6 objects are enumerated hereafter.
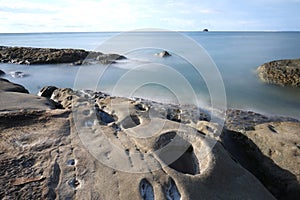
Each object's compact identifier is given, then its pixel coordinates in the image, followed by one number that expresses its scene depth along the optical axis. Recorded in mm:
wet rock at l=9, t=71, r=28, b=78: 10296
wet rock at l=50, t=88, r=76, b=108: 4666
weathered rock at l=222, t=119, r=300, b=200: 2896
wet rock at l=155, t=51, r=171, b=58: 16679
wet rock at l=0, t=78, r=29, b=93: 5441
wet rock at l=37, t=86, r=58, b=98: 6004
